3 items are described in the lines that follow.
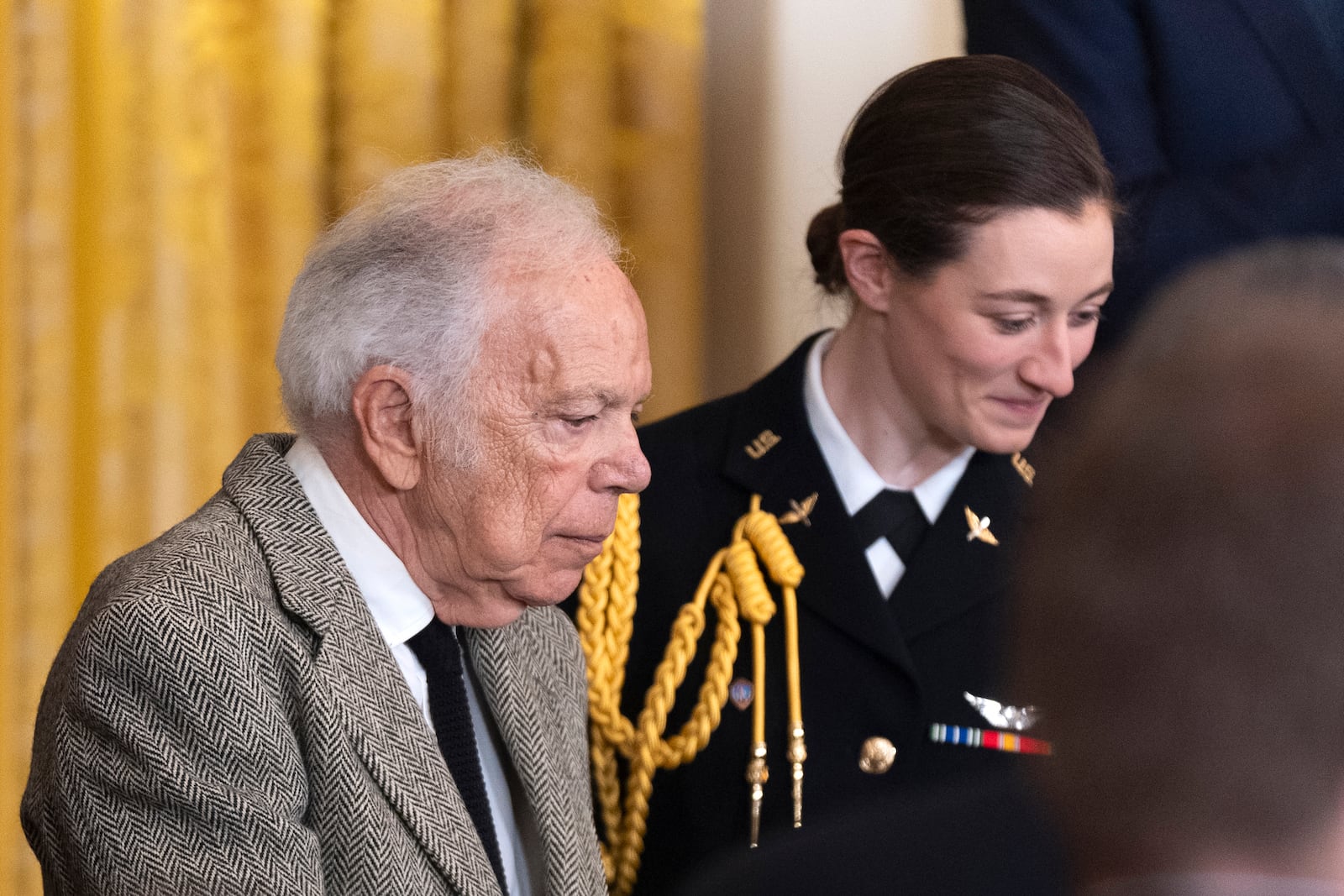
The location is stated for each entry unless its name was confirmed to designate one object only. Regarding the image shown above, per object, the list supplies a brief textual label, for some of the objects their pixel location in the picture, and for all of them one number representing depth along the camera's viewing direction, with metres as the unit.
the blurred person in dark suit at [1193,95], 4.96
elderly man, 4.52
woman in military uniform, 4.78
